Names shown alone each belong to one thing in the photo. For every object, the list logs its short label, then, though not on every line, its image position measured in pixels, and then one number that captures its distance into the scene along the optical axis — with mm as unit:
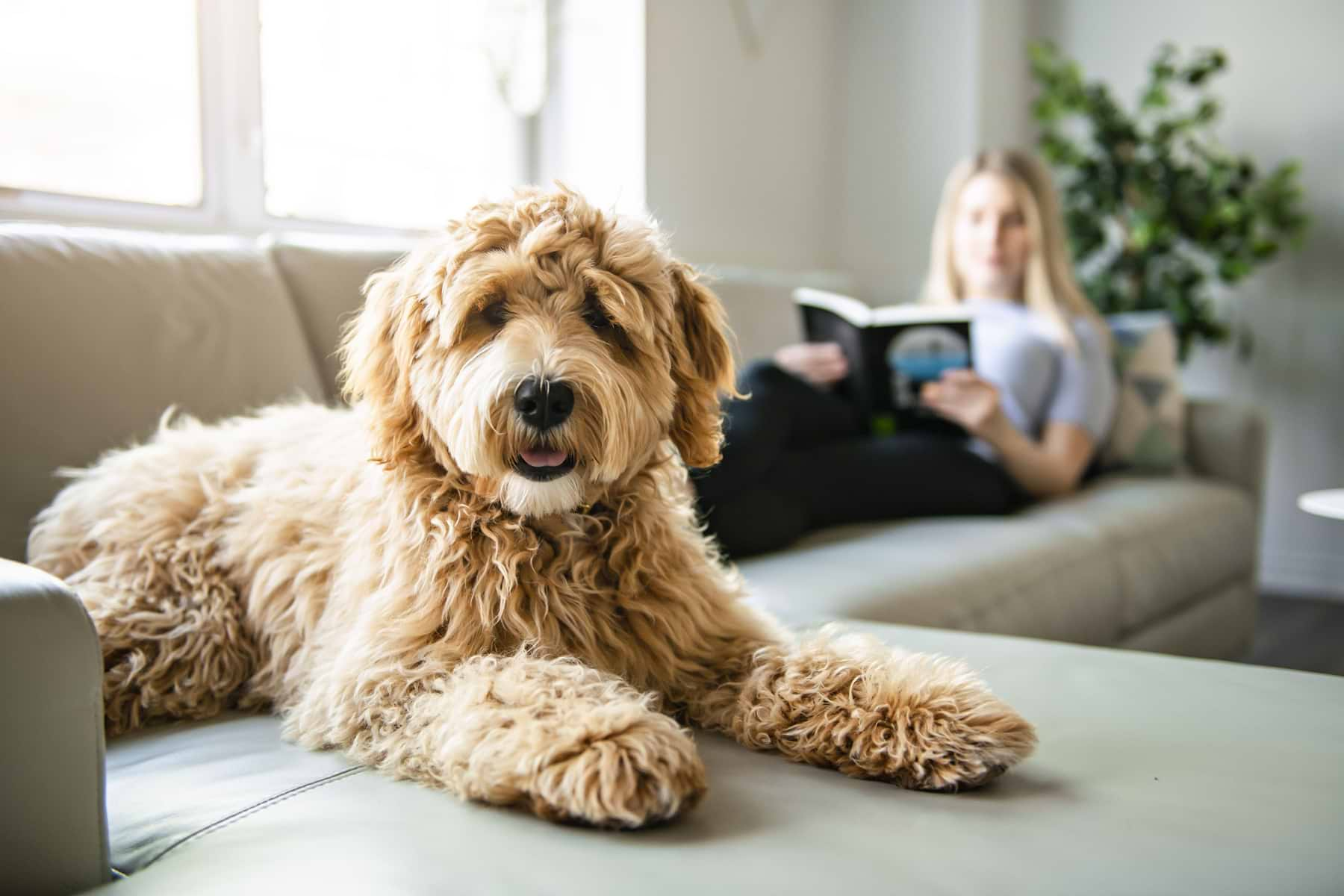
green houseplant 4434
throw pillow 3760
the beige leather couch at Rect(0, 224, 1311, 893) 940
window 2533
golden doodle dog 1146
